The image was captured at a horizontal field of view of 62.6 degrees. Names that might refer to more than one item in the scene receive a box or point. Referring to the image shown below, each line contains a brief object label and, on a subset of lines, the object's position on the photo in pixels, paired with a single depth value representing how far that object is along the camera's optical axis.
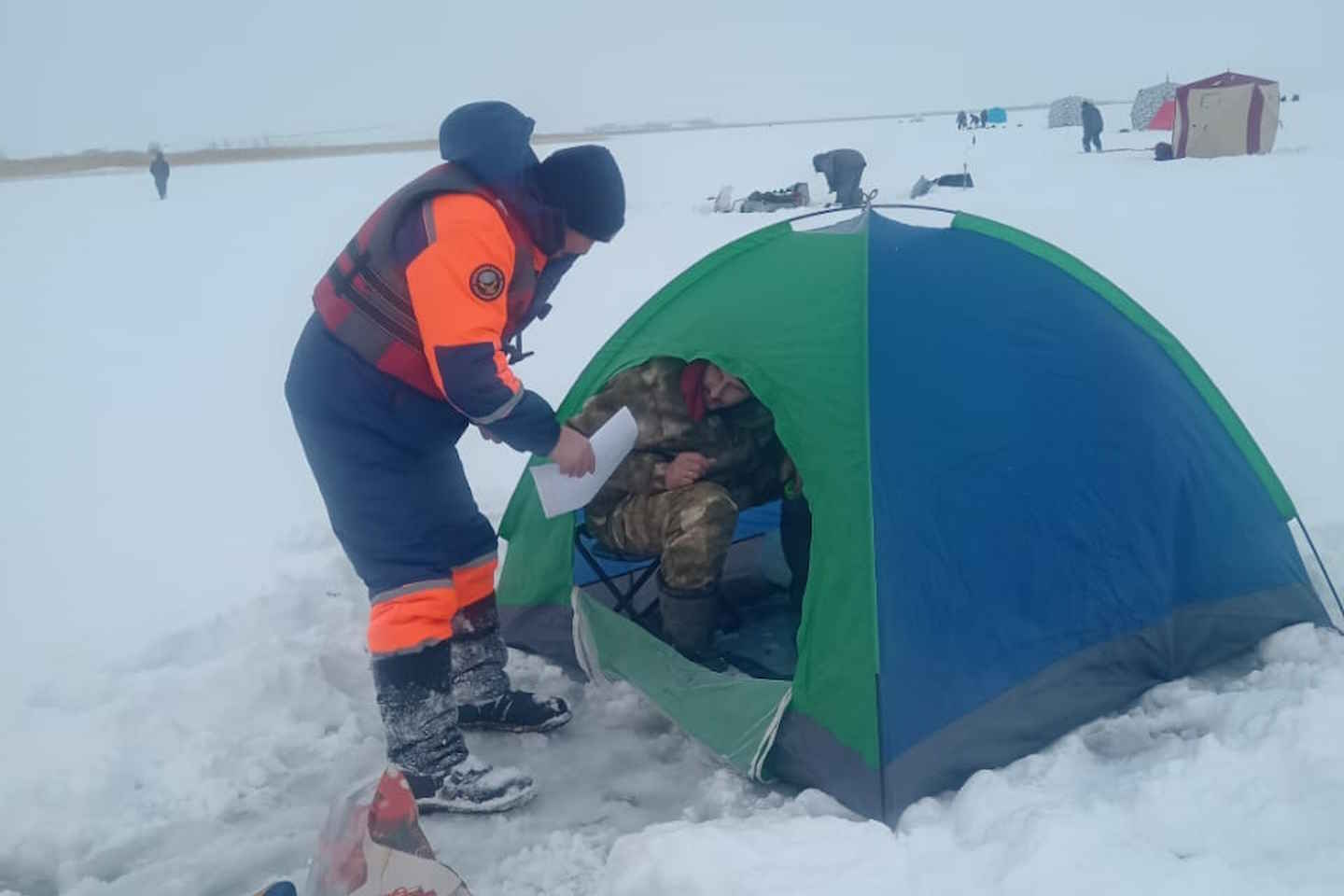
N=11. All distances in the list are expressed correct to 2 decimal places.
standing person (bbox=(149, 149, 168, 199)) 27.64
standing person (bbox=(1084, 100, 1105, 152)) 26.00
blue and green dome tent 2.68
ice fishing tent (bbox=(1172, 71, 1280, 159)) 20.64
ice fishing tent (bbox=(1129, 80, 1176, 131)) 36.59
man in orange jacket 2.47
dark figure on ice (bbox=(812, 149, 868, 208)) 17.06
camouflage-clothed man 3.30
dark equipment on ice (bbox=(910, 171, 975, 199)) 17.53
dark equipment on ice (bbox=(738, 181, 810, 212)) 17.09
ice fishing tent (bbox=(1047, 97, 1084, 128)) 42.66
